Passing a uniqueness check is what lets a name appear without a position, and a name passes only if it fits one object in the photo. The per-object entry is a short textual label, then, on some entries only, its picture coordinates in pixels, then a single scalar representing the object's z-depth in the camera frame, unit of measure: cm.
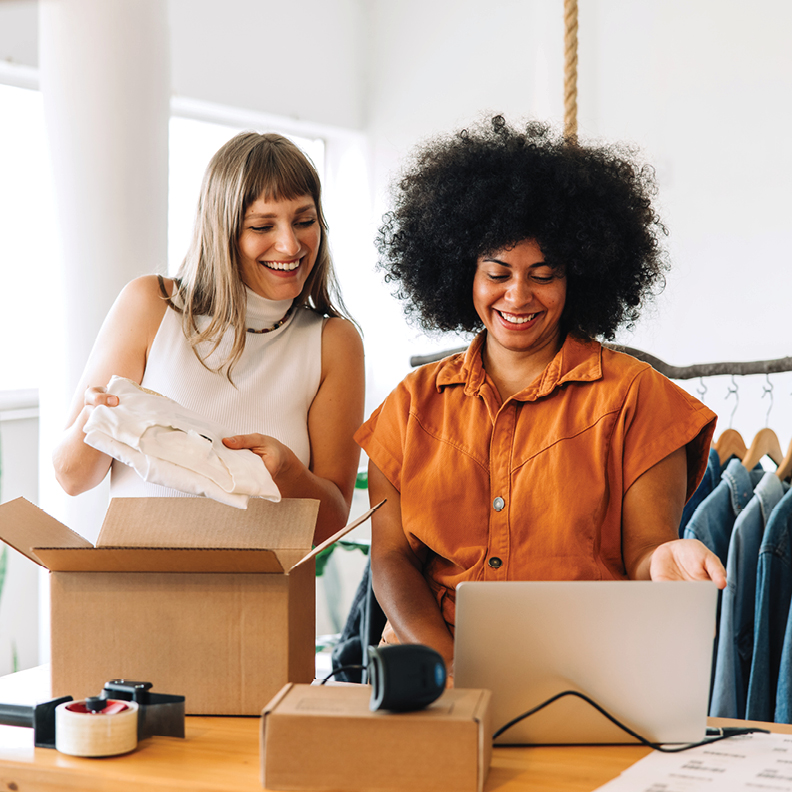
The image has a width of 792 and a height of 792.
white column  254
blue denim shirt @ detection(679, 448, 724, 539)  222
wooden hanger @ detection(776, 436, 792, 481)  217
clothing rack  222
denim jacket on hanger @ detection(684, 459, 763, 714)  204
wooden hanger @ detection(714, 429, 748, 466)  228
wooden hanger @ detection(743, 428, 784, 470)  224
